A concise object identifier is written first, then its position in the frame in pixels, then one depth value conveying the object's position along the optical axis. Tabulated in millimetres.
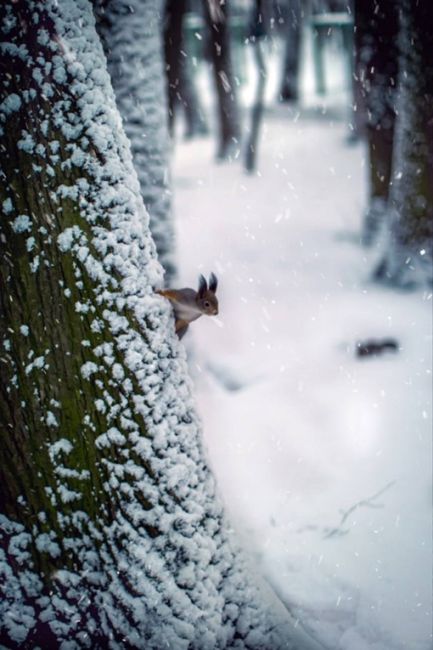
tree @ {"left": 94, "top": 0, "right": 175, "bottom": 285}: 3445
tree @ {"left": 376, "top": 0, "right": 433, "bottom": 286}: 4578
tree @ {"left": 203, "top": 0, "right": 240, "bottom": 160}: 10242
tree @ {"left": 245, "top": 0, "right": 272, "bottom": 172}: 9211
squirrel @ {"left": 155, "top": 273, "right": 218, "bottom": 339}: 1911
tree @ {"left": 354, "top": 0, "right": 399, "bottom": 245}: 5090
